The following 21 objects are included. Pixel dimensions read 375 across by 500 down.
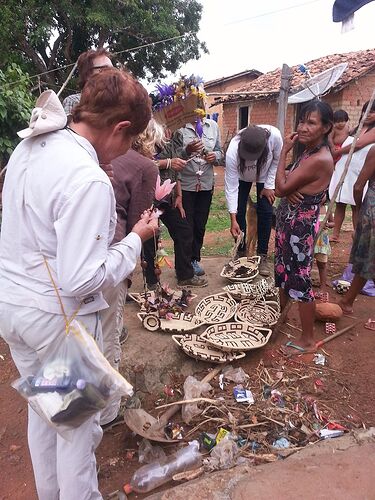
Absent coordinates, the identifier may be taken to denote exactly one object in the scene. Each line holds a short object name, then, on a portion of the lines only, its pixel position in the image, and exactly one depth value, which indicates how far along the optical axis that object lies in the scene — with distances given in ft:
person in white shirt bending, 12.60
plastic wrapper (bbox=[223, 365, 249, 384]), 9.02
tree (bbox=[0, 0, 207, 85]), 40.75
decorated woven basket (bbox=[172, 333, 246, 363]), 9.24
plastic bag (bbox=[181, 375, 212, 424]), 8.00
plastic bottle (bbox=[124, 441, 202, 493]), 6.63
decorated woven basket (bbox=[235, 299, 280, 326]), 10.84
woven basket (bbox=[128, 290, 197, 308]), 11.25
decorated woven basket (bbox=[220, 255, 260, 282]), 13.12
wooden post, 18.80
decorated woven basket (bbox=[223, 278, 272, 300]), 12.03
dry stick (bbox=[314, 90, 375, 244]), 9.56
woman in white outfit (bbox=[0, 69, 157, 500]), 3.93
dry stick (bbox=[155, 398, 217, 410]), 8.08
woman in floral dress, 8.79
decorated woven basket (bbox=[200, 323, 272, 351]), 9.38
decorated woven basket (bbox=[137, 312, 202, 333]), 10.21
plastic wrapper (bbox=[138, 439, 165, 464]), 7.18
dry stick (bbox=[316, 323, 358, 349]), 10.41
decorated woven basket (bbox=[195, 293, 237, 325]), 10.75
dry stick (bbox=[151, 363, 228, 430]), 7.72
